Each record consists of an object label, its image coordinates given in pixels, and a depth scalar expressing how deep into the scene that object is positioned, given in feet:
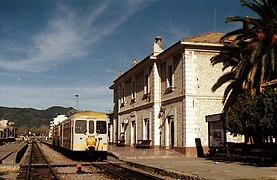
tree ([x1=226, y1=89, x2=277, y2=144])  56.39
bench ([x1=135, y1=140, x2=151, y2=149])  103.63
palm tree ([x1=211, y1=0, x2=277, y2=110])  69.10
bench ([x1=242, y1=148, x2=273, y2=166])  59.16
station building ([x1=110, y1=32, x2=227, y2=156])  84.07
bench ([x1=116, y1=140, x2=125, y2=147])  134.92
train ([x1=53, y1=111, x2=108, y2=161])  74.28
